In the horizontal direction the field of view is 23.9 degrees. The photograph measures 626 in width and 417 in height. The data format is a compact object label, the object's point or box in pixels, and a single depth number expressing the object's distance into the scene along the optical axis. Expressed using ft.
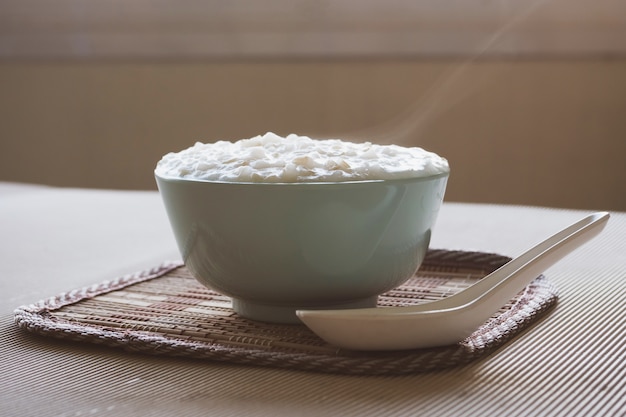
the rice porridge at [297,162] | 1.88
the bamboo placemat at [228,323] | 1.77
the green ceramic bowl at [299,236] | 1.88
